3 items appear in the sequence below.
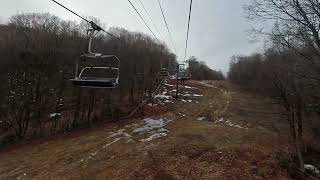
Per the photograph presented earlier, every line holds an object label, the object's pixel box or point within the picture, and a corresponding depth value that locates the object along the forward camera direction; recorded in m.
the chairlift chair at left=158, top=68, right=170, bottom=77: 21.13
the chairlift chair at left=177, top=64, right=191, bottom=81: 21.60
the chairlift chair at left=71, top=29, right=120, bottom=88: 6.20
